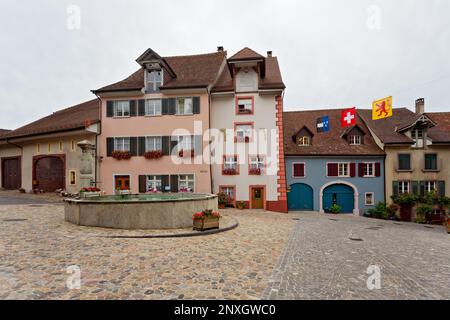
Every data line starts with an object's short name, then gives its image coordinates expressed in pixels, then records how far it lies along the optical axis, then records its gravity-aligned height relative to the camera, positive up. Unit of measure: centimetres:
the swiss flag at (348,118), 2284 +448
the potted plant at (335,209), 2206 -412
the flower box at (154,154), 1866 +89
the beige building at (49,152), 2006 +135
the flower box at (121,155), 1903 +85
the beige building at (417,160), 2175 +32
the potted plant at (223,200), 1847 -268
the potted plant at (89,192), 1173 -131
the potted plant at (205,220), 936 -217
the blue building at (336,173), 2216 -85
